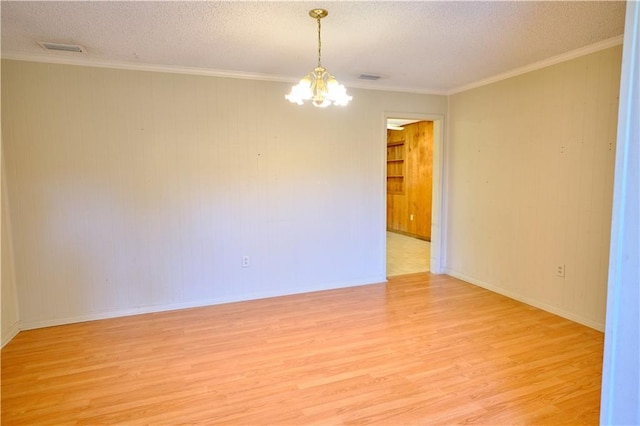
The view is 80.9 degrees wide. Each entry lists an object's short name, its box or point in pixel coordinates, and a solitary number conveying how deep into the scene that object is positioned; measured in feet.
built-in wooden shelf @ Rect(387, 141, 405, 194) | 27.17
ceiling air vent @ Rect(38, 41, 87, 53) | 9.57
